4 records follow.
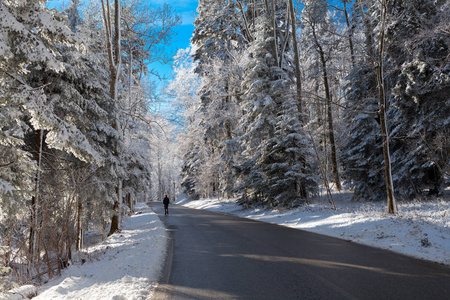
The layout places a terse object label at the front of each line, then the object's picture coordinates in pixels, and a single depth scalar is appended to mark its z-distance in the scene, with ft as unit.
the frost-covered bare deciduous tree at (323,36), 65.62
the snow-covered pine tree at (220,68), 80.33
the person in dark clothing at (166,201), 70.13
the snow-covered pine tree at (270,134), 52.16
